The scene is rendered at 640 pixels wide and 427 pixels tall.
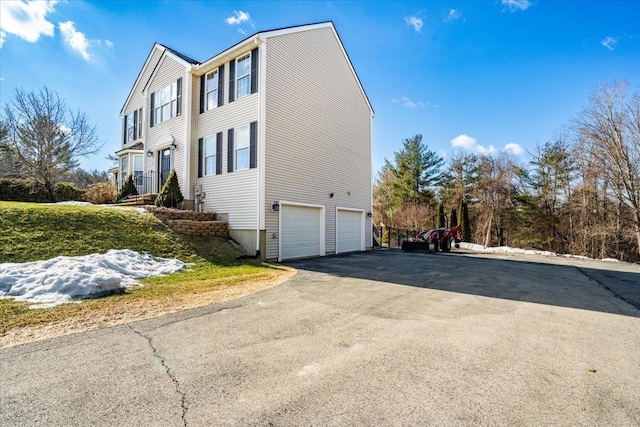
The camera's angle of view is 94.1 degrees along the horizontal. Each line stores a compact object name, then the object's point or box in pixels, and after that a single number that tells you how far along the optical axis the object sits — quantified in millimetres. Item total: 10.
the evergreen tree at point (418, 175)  30906
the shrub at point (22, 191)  17469
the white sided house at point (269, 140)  11055
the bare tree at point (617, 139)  17984
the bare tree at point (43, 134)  16375
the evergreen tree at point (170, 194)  12086
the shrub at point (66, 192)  19656
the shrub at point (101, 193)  15781
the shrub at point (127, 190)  14242
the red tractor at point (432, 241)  16250
